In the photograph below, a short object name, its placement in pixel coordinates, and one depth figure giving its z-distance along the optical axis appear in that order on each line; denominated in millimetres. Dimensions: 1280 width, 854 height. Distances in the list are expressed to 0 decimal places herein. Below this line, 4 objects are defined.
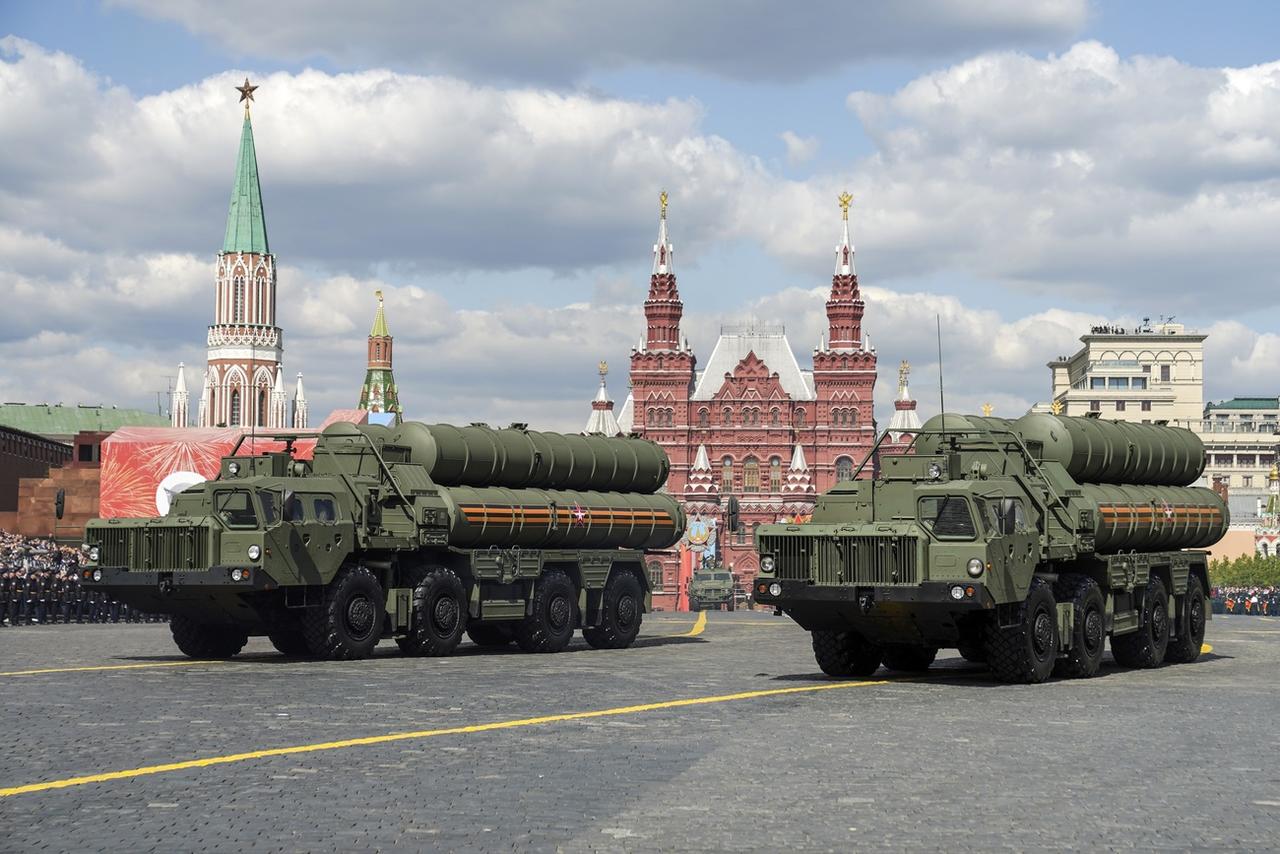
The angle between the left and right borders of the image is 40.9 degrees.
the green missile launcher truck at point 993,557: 21141
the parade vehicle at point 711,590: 78312
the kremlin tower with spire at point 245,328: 183875
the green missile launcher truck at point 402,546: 24156
